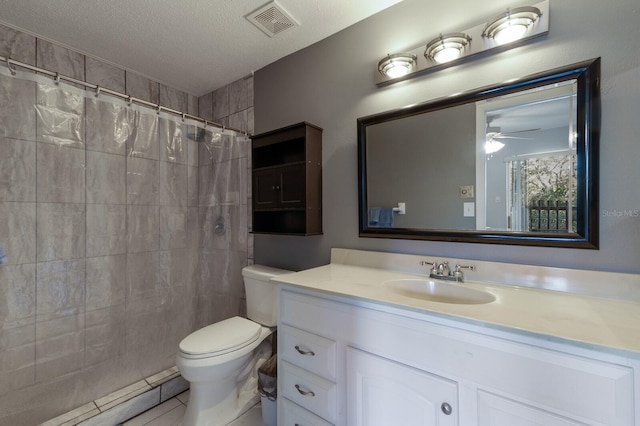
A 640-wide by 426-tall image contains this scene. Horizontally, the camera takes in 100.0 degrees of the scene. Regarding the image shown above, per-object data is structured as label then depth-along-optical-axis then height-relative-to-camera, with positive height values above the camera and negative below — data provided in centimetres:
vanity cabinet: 64 -48
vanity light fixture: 108 +76
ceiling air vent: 148 +112
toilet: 137 -77
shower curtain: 144 -17
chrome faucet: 120 -28
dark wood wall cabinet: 167 +21
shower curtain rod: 124 +68
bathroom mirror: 102 +21
